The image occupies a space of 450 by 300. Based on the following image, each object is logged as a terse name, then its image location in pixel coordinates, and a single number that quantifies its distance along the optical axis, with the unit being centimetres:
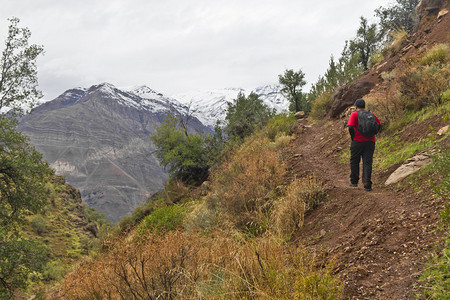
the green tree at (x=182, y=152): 2147
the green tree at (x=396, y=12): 2786
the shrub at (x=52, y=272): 1439
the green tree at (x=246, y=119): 1953
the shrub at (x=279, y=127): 1509
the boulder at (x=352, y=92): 1351
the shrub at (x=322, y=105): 1705
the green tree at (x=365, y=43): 2834
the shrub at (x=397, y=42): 1495
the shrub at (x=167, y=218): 890
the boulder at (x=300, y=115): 2085
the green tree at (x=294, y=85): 2960
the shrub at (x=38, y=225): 2155
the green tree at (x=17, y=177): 1000
